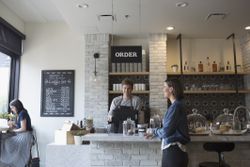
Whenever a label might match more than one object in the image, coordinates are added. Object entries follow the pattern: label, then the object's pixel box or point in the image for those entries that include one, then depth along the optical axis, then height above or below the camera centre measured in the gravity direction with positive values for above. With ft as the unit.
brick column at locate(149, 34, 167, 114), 16.80 +2.51
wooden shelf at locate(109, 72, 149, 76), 16.98 +2.26
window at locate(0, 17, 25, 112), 17.02 +3.01
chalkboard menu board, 18.17 +0.98
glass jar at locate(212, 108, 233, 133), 9.03 -0.70
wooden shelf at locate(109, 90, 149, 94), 16.89 +0.95
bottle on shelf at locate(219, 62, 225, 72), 17.38 +2.73
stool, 8.05 -1.38
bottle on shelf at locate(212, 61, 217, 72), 17.35 +2.70
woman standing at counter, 7.25 -0.89
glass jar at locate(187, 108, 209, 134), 8.84 -0.69
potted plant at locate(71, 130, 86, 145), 10.36 -1.22
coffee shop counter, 8.57 -1.67
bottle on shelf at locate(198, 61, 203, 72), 17.47 +2.73
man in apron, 10.19 -0.41
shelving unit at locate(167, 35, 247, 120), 17.66 +0.83
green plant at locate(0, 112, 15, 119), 15.01 -0.57
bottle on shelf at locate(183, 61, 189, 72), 17.65 +2.71
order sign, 10.62 +2.24
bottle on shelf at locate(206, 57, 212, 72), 17.73 +2.78
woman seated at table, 13.05 -1.92
